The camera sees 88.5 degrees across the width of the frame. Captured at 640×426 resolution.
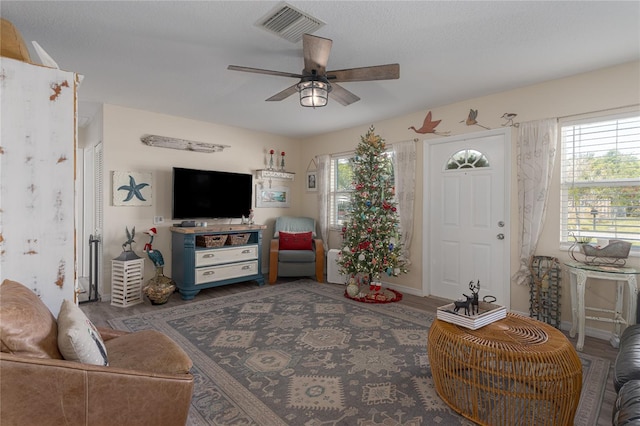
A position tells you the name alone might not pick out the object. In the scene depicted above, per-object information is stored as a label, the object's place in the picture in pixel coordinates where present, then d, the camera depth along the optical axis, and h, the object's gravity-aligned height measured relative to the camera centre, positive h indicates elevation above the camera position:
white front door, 3.81 -0.04
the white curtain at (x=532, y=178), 3.39 +0.36
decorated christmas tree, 4.33 -0.20
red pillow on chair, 5.36 -0.52
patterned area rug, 1.96 -1.20
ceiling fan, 2.26 +1.02
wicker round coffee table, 1.72 -0.86
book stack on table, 2.03 -0.67
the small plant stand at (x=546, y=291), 3.29 -0.80
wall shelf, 5.62 +0.61
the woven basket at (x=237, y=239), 4.82 -0.45
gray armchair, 5.12 -0.73
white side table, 2.73 -0.69
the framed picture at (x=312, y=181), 6.06 +0.54
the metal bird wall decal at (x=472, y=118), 3.95 +1.14
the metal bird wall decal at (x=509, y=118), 3.66 +1.06
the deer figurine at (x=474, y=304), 2.14 -0.61
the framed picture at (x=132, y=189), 4.23 +0.25
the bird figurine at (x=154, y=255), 4.23 -0.62
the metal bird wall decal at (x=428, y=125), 4.34 +1.15
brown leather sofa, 1.16 -0.70
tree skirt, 4.20 -1.13
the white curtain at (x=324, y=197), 5.76 +0.23
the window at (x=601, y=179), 3.00 +0.34
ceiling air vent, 2.17 +1.31
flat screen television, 4.61 +0.22
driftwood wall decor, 4.47 +0.93
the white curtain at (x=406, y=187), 4.58 +0.34
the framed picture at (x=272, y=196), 5.77 +0.23
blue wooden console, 4.31 -0.72
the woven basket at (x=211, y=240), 4.55 -0.45
